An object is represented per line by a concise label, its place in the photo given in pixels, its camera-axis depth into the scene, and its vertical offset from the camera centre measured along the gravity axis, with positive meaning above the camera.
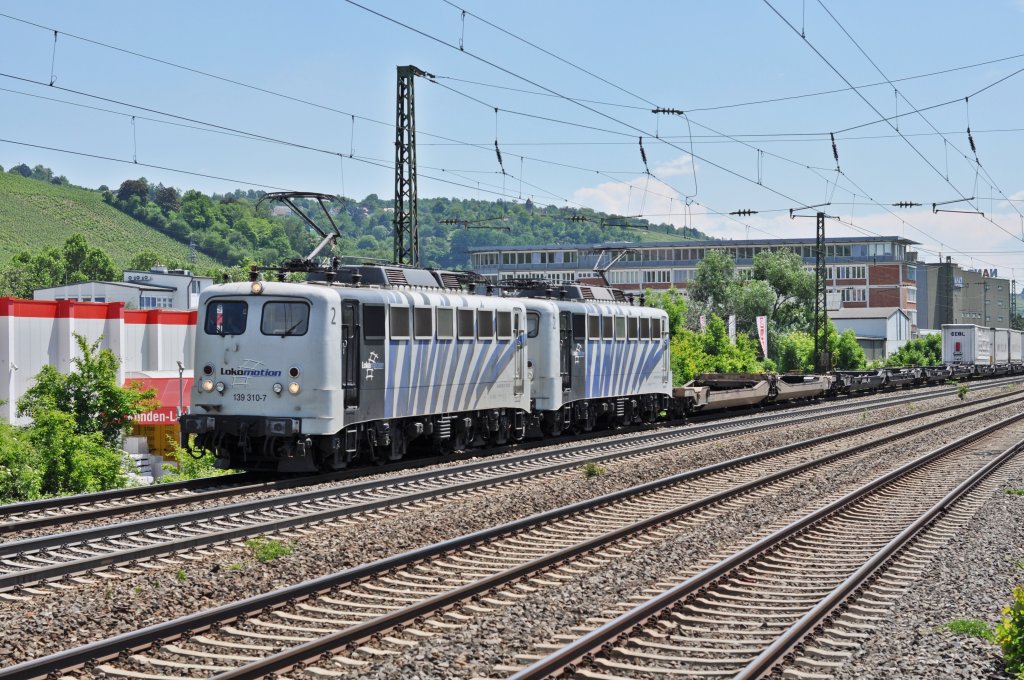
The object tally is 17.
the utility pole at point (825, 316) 59.22 +1.70
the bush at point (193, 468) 28.51 -3.24
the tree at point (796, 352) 88.62 -0.33
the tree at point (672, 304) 71.60 +2.82
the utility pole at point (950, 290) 151.51 +7.75
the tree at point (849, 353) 93.38 -0.43
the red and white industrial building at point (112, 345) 40.78 -0.13
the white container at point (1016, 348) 94.81 +0.15
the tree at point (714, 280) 109.38 +6.39
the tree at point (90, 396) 29.55 -1.42
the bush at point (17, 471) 24.14 -2.81
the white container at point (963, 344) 79.62 +0.36
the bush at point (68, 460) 26.28 -2.73
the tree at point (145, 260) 167.12 +11.82
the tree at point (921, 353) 101.56 -0.37
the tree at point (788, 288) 103.56 +5.41
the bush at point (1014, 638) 9.01 -2.26
